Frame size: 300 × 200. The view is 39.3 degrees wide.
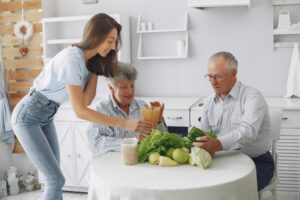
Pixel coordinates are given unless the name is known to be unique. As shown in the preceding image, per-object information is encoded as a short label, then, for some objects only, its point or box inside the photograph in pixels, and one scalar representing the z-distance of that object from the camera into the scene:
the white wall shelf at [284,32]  3.71
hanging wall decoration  4.31
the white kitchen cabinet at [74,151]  3.89
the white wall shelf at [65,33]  4.12
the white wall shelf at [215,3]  3.61
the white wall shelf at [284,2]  3.73
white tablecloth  1.72
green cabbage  1.96
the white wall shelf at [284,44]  3.79
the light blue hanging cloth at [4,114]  4.04
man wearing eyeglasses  2.36
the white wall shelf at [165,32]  4.04
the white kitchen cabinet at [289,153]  3.33
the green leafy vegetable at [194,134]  2.19
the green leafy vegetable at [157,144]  2.08
